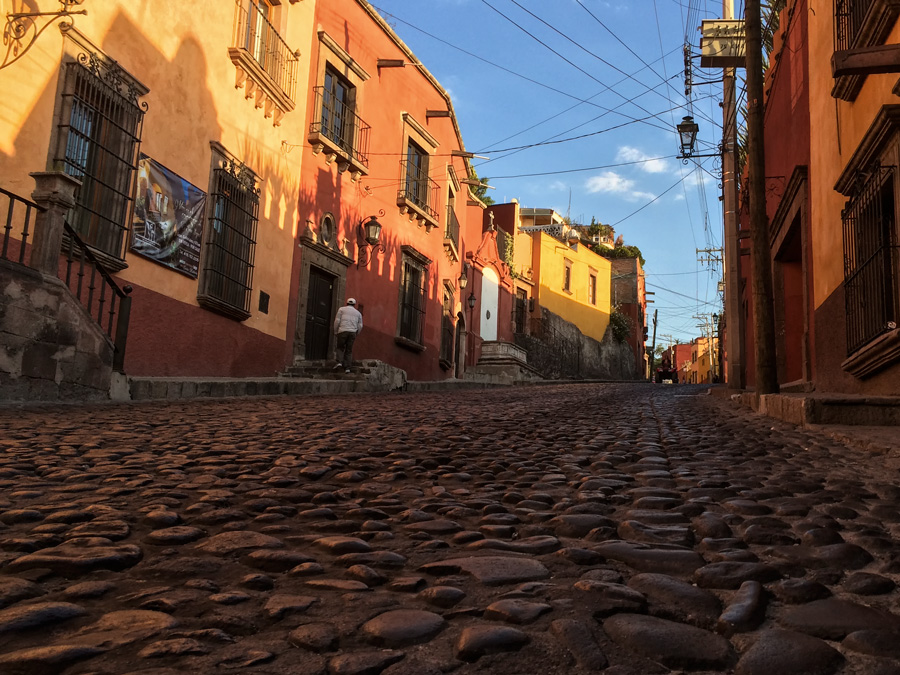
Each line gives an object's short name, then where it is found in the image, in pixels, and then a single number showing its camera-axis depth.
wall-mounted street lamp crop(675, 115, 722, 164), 16.59
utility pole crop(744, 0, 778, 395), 8.23
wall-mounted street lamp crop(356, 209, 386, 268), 16.09
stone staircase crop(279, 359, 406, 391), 13.50
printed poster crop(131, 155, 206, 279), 9.65
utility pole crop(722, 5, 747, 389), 14.41
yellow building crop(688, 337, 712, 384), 67.88
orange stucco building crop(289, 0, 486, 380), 14.63
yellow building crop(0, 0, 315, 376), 8.14
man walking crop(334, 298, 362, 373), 13.60
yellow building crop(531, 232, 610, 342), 37.19
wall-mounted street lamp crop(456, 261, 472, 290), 23.65
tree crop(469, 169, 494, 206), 35.40
